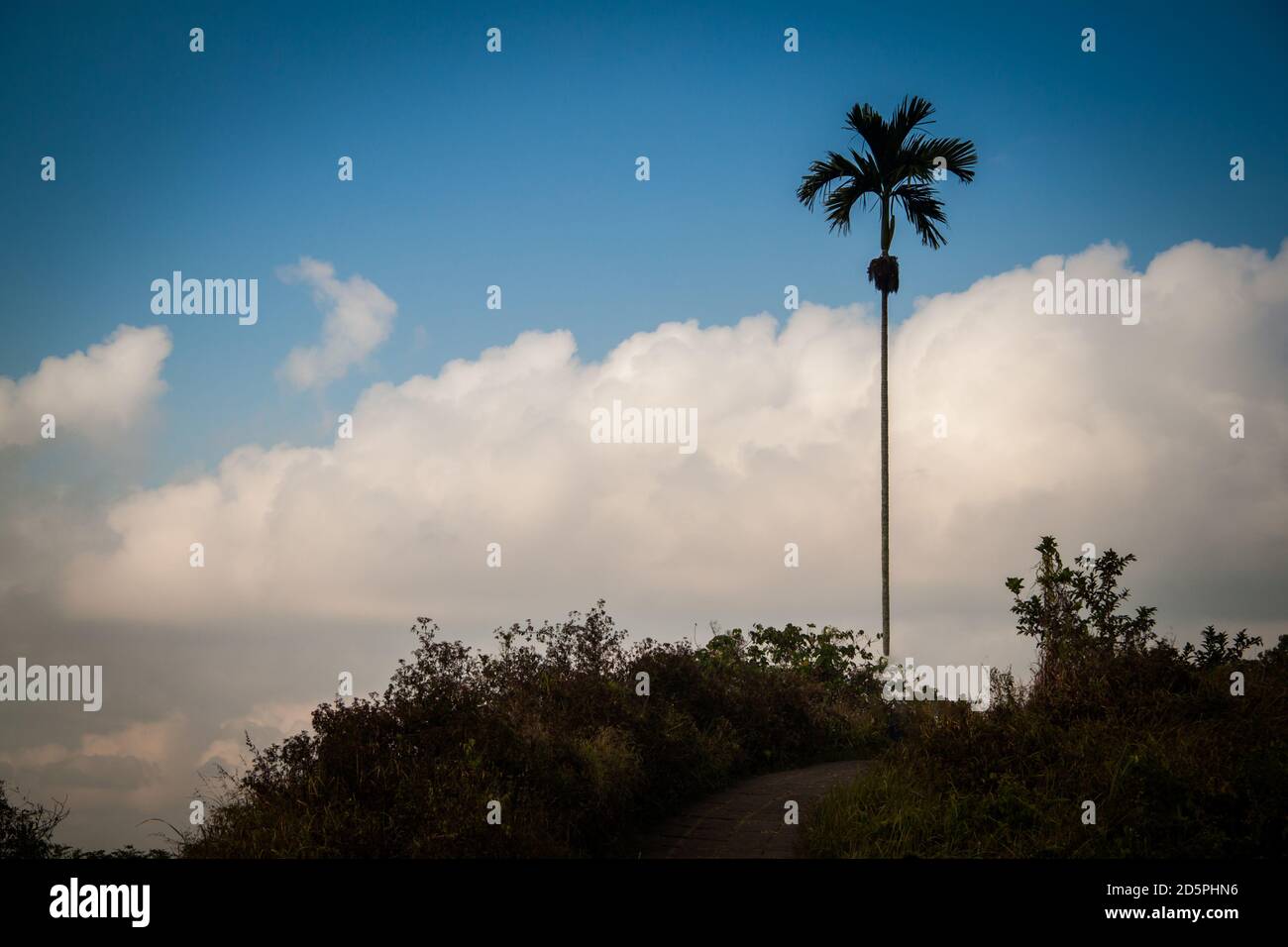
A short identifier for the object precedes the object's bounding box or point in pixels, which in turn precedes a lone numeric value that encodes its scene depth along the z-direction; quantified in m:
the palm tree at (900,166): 26.45
